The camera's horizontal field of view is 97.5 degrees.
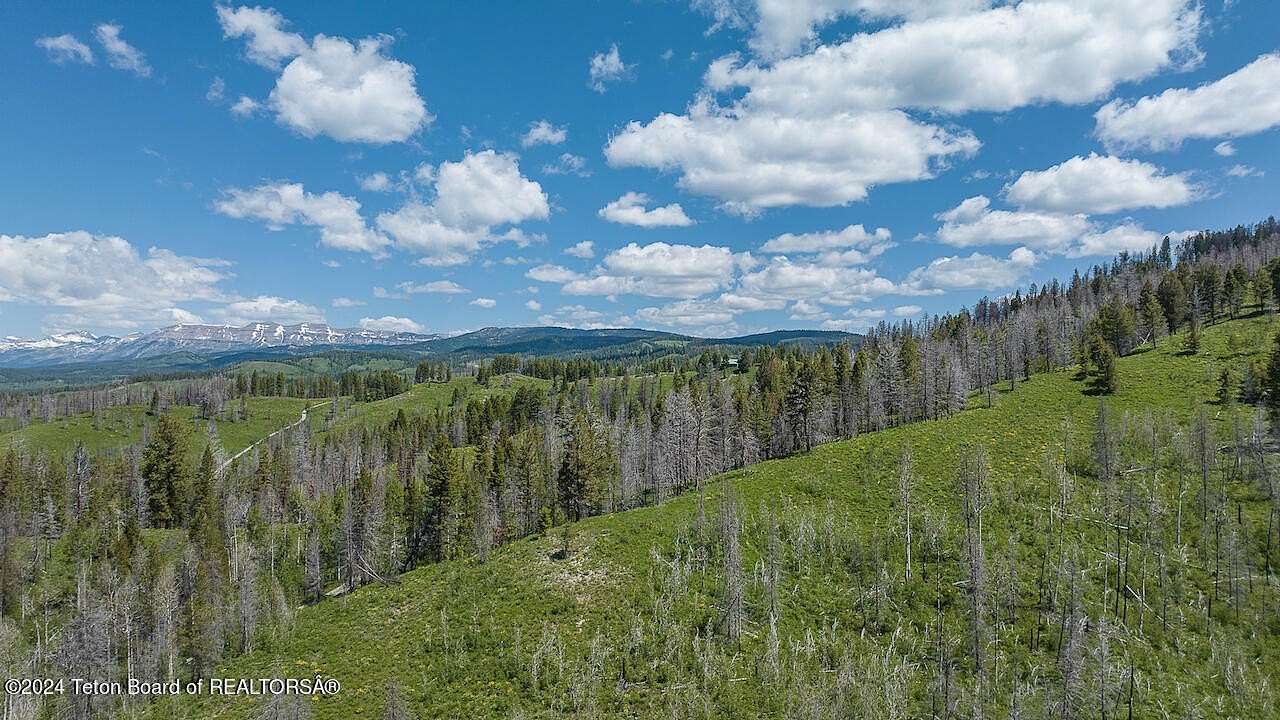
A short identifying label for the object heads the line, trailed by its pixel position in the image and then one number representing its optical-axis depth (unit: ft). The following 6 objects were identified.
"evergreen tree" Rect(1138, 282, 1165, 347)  316.99
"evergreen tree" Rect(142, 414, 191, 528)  269.85
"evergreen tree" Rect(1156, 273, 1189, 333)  342.64
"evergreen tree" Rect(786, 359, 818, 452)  270.87
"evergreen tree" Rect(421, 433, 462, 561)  217.97
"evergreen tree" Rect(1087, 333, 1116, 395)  248.32
